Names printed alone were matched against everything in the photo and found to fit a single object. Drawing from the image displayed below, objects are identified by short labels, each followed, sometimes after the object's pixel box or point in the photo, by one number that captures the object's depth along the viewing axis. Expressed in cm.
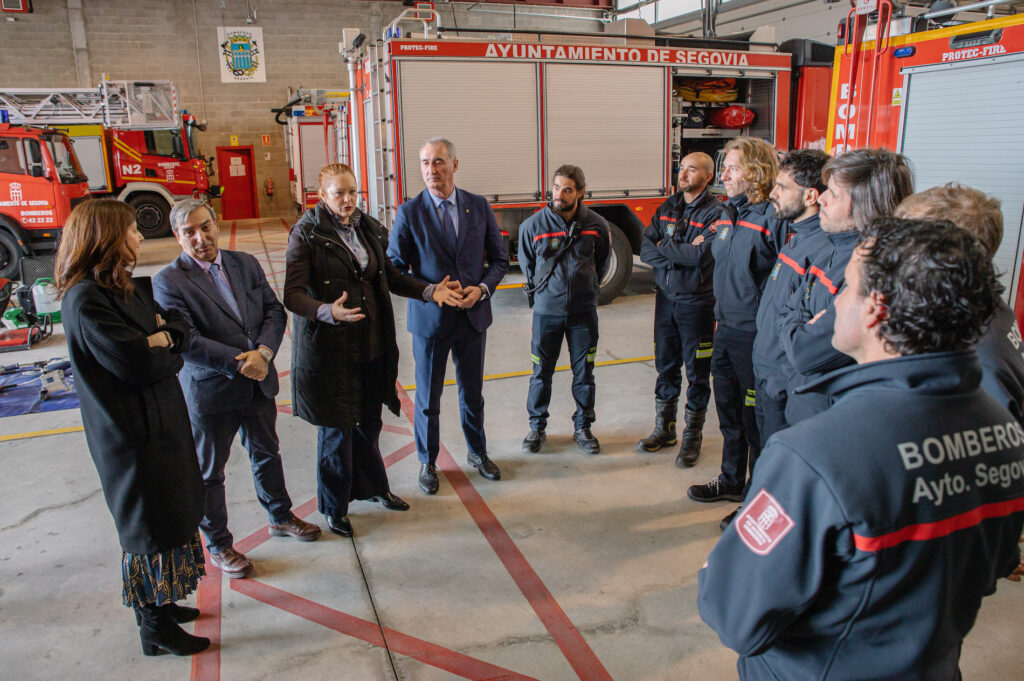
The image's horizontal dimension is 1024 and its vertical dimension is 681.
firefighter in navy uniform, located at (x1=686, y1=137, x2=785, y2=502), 337
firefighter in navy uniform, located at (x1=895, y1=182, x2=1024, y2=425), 196
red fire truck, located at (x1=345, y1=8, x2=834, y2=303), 737
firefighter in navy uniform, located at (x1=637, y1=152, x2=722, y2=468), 411
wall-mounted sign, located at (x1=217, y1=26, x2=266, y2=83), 1839
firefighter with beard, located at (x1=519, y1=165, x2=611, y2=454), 431
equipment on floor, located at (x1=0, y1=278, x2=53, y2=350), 696
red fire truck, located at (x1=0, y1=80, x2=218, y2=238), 1440
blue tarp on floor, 537
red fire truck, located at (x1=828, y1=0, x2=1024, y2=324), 452
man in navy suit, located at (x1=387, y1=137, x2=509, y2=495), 379
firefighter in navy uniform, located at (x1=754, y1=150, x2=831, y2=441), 266
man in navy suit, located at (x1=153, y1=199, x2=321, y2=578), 288
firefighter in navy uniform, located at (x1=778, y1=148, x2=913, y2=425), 233
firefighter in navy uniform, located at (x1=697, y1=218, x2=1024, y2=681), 112
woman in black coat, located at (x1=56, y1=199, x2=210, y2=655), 229
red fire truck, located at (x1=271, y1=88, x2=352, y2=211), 1605
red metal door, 1925
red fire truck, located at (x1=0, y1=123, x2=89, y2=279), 1029
